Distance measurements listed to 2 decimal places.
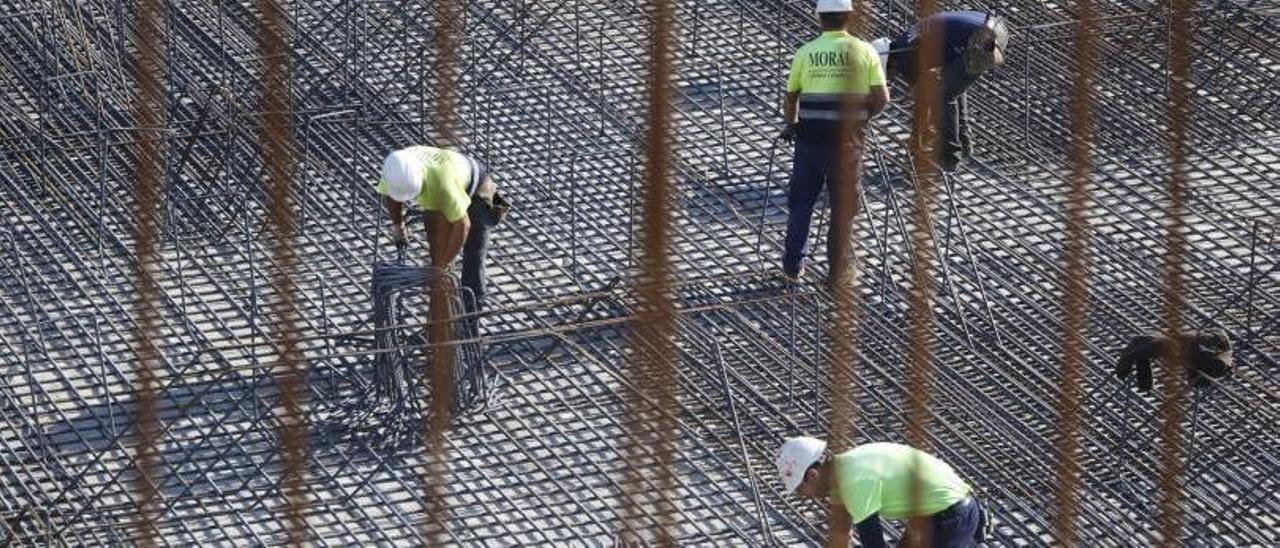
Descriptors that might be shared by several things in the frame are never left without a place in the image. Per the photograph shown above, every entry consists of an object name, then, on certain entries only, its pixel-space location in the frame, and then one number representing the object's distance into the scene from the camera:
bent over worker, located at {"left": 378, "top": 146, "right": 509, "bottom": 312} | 14.45
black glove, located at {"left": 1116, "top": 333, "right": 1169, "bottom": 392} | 14.09
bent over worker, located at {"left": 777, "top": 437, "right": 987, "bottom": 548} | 12.04
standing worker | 14.73
